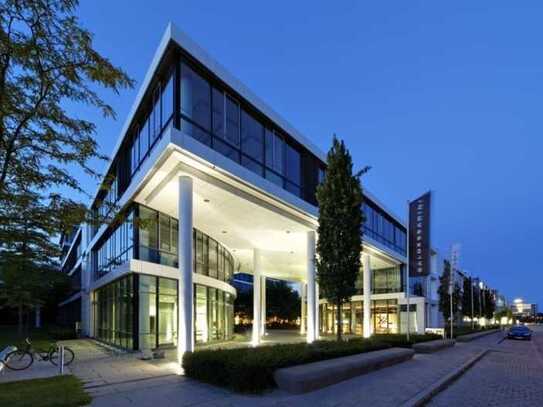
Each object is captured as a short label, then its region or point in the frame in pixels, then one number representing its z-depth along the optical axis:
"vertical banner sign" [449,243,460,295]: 32.62
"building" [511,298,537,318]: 147.88
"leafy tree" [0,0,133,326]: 5.07
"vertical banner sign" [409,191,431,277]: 23.53
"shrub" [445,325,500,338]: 35.72
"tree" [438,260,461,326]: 39.66
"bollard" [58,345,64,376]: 12.31
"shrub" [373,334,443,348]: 19.00
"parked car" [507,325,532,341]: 36.62
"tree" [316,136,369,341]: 16.00
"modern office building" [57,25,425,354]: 13.81
